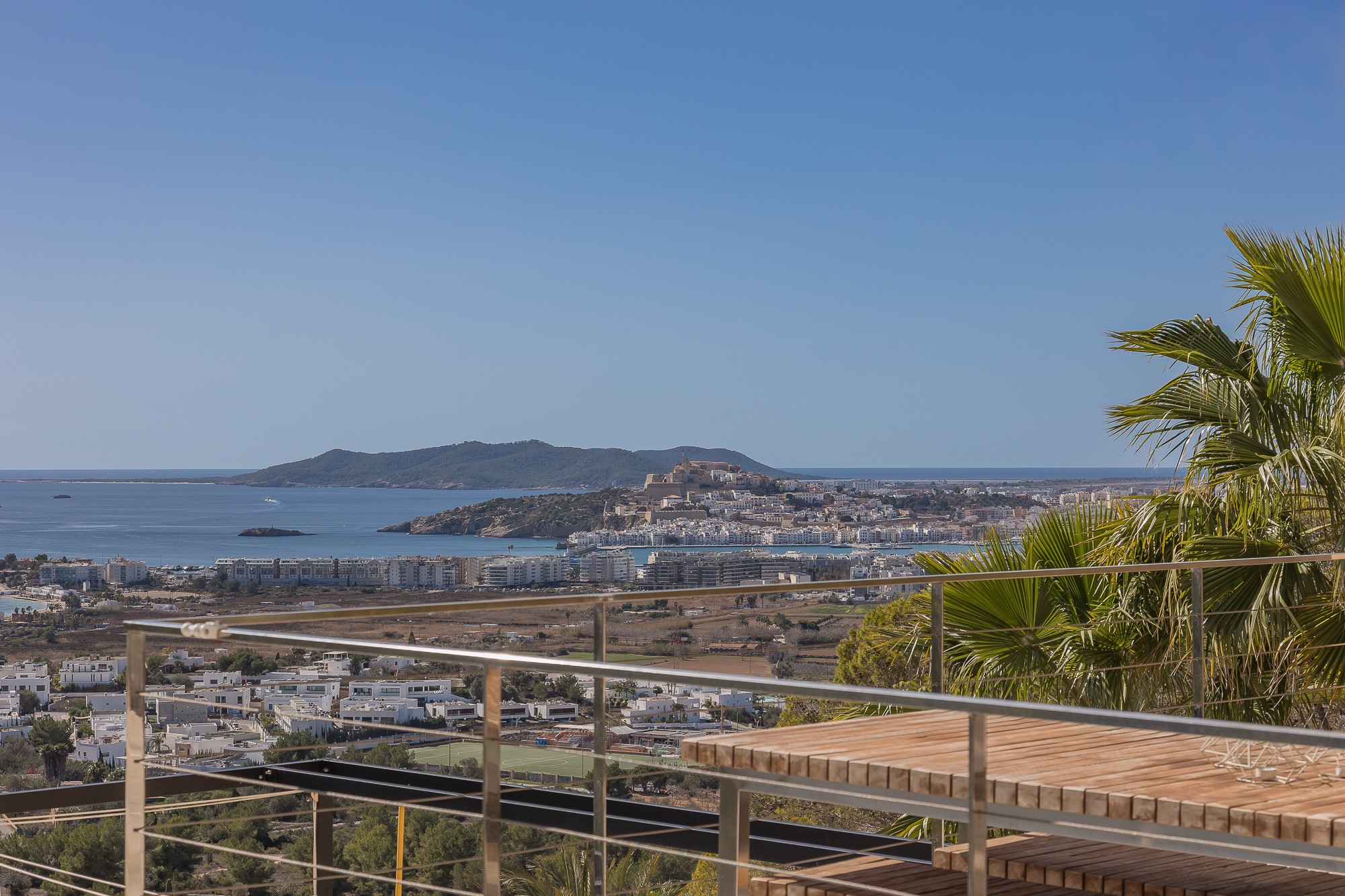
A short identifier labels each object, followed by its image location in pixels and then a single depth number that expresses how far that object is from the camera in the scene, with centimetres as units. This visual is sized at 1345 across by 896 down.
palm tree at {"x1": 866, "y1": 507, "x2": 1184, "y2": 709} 661
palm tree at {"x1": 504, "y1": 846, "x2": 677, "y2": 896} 1573
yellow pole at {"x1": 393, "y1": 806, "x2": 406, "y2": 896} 569
